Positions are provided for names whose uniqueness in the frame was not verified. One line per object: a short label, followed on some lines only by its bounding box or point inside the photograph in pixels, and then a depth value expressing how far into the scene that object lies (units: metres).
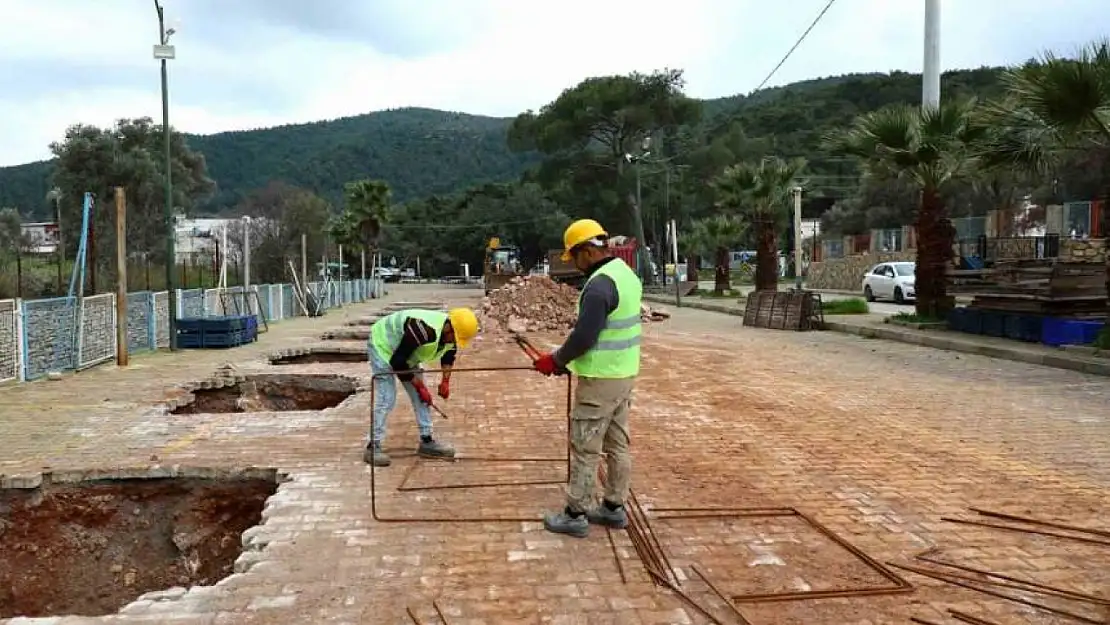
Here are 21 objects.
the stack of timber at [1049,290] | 14.12
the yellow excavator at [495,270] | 37.66
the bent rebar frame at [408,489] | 4.98
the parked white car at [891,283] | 27.47
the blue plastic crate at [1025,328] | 14.14
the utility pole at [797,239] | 22.19
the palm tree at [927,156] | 16.69
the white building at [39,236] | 37.51
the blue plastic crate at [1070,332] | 13.22
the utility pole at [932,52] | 22.39
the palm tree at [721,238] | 37.54
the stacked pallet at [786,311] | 19.69
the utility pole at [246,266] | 19.72
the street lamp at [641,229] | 47.34
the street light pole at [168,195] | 14.84
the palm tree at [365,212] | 52.41
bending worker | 6.21
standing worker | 4.58
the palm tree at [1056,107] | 11.55
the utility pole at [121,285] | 12.69
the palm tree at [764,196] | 27.02
